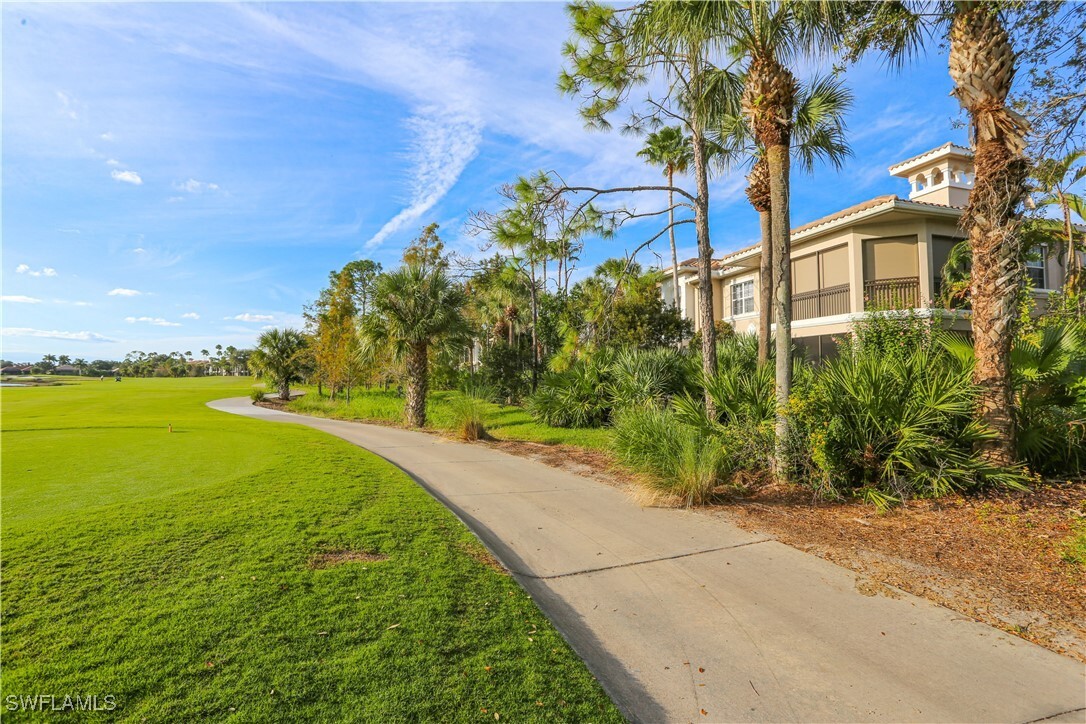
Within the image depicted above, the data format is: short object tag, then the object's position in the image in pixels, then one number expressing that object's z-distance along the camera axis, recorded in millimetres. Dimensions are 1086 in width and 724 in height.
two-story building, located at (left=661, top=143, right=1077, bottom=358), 17203
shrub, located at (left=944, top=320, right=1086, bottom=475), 7145
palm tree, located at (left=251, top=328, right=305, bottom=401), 35156
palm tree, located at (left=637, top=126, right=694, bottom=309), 13578
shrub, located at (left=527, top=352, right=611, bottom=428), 15586
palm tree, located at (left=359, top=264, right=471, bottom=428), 18172
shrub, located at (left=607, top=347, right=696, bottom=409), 13617
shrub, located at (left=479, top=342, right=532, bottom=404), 23984
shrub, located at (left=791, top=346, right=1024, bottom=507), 6609
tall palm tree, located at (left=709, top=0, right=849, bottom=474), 7680
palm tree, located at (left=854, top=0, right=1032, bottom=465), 6688
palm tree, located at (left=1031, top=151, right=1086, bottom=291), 7340
